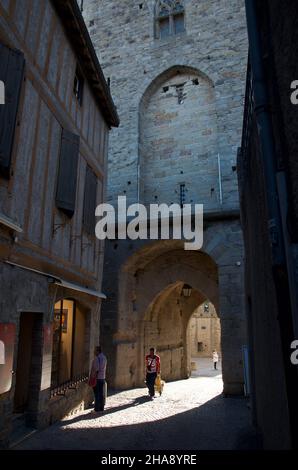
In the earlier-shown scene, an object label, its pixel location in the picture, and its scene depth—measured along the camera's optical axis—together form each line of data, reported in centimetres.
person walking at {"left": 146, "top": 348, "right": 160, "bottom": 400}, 893
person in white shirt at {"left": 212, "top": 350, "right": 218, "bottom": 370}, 1834
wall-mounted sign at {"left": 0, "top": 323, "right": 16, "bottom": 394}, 441
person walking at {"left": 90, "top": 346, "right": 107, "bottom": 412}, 709
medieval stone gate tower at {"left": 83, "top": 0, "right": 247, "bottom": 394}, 1053
